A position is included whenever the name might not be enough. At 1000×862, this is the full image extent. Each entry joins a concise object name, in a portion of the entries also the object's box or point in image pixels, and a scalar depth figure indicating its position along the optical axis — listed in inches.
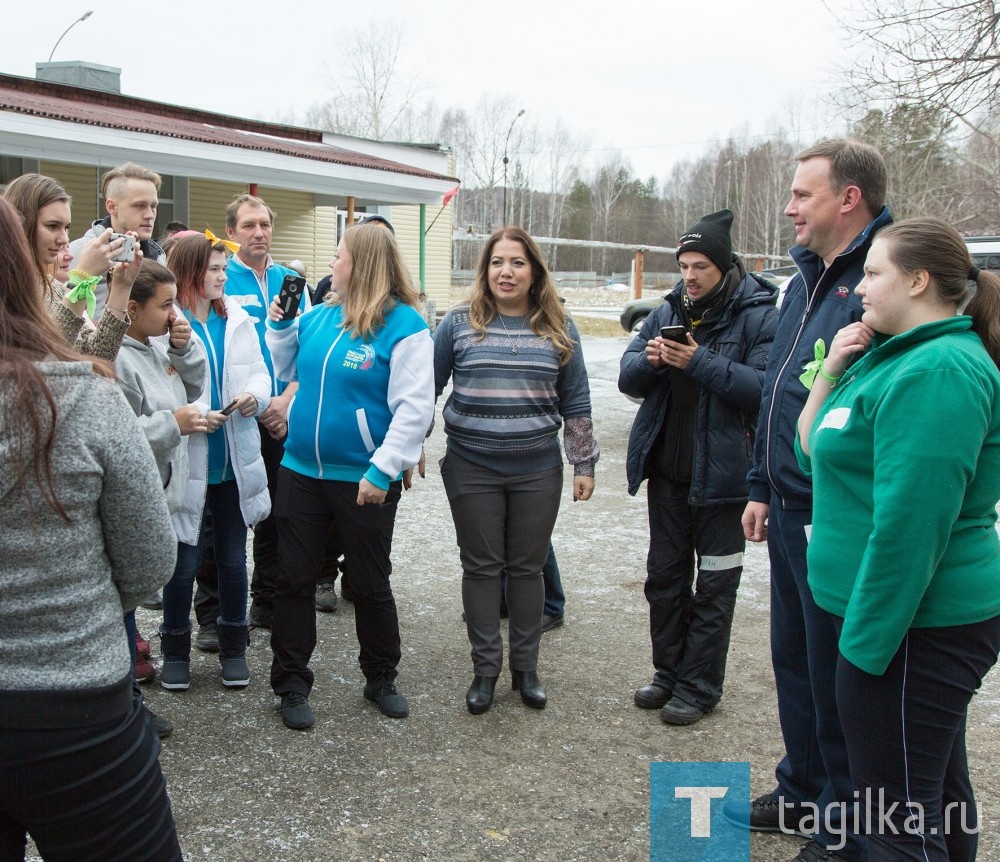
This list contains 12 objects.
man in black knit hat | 156.5
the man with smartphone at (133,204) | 176.1
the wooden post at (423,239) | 879.1
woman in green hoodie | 86.8
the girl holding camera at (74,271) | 117.1
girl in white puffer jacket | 163.3
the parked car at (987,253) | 373.2
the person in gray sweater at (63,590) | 66.7
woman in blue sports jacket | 151.3
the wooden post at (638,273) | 1170.0
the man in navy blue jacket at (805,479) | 114.8
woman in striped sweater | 162.6
